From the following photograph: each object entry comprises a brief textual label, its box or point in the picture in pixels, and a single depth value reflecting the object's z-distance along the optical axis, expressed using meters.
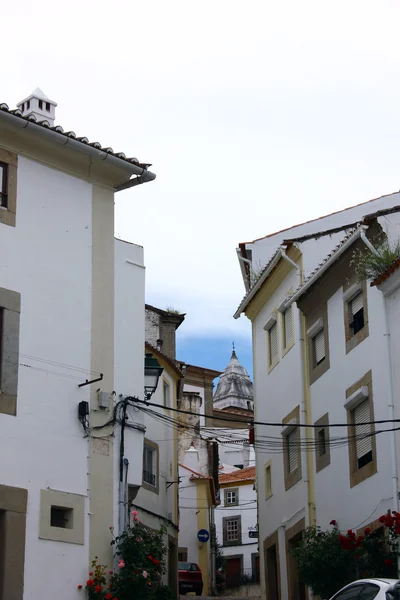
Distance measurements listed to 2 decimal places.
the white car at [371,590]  15.36
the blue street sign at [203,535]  46.84
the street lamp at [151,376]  23.28
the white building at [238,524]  67.88
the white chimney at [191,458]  51.94
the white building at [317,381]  24.27
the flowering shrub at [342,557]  22.08
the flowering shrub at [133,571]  19.12
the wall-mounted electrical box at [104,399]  20.73
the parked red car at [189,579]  39.53
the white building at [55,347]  19.05
